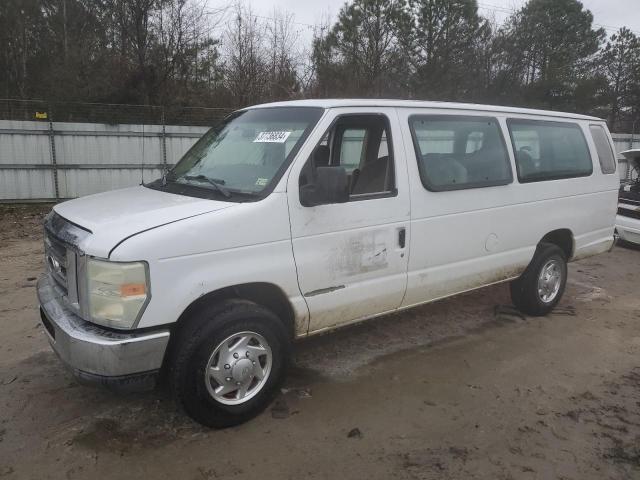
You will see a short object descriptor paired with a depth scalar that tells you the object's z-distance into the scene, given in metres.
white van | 2.75
